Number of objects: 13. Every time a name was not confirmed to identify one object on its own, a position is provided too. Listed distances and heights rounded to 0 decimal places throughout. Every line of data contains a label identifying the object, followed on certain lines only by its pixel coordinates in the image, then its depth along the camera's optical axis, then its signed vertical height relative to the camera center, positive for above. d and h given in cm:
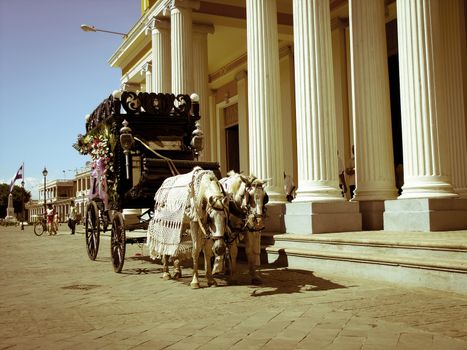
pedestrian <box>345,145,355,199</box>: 1460 +64
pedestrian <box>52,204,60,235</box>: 2788 -111
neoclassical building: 869 +170
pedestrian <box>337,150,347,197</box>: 1468 +52
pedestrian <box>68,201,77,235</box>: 2761 -73
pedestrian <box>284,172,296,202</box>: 1648 +33
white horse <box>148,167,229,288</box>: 674 -25
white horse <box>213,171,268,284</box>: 670 -22
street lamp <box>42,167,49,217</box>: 4702 +303
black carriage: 902 +97
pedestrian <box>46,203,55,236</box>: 2751 -73
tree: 11075 +189
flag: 5381 +316
